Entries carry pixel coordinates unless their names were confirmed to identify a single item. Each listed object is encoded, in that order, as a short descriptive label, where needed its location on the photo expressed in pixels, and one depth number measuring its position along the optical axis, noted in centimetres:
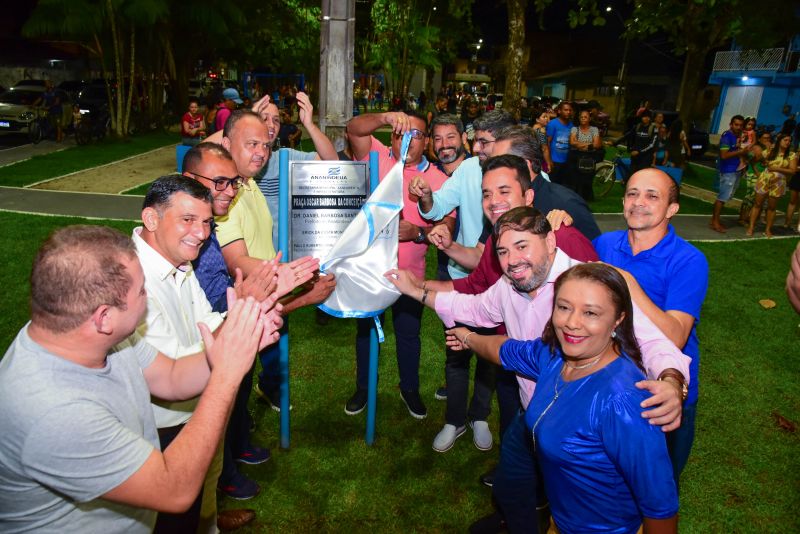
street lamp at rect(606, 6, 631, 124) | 3980
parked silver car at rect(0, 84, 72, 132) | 1872
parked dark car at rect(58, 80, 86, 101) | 2477
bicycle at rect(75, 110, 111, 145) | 1898
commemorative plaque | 393
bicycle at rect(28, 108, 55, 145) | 1858
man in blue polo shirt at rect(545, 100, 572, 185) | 1237
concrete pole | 507
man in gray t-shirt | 170
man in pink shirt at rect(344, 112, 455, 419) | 453
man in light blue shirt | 432
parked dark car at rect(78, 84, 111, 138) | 1978
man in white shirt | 262
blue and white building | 3391
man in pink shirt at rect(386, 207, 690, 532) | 255
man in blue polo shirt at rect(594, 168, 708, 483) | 279
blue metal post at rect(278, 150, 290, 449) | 382
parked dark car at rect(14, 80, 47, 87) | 2181
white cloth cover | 368
